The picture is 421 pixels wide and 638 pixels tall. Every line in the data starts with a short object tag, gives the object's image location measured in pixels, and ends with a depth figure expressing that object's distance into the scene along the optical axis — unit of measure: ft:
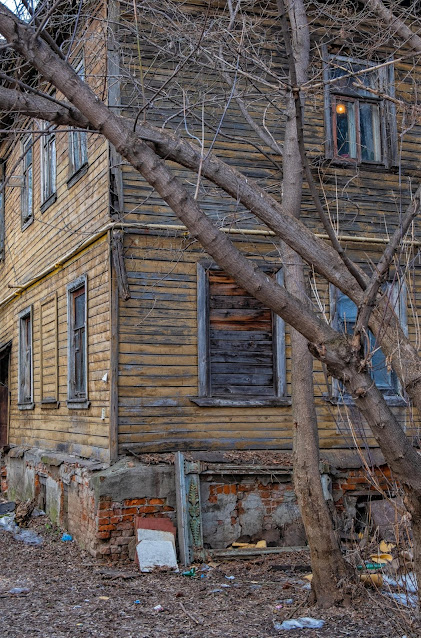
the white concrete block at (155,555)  27.45
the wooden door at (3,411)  56.04
